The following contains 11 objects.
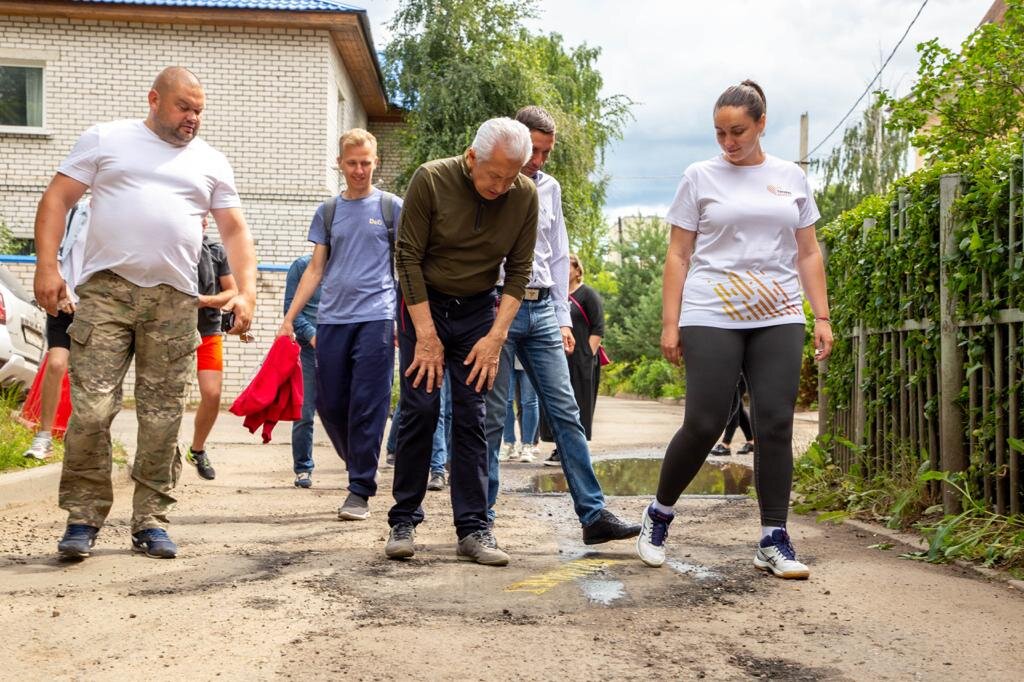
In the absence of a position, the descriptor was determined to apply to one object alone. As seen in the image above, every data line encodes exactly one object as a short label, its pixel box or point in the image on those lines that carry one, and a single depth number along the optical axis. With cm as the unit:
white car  989
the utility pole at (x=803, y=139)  3234
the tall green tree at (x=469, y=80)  2361
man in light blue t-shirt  640
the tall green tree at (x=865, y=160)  3125
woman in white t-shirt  496
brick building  2009
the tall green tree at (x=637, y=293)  3731
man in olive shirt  487
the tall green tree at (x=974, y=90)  968
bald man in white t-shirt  497
